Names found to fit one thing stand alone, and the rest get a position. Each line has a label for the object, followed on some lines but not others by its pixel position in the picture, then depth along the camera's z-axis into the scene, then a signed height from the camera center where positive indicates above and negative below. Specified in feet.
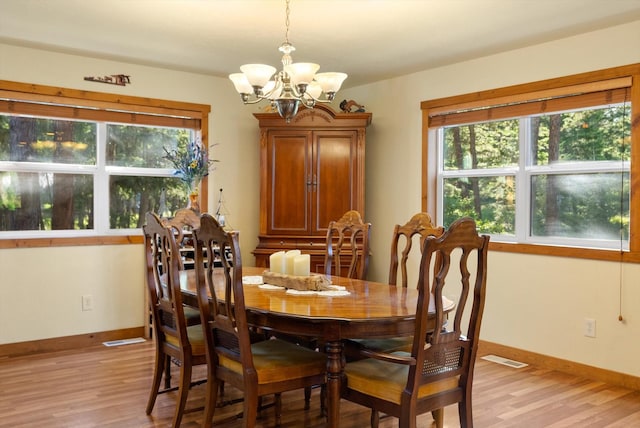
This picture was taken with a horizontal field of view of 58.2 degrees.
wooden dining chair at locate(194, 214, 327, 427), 8.02 -2.17
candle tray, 9.77 -1.21
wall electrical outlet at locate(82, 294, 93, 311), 15.76 -2.52
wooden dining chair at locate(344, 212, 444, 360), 9.57 -1.05
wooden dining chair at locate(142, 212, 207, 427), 9.53 -1.89
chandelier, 9.89 +2.33
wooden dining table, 7.72 -1.46
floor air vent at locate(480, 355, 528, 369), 14.06 -3.73
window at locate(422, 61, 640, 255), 13.03 +1.31
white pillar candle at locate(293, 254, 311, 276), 10.17 -0.96
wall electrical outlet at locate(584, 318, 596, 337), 13.09 -2.62
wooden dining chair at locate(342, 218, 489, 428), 7.36 -2.08
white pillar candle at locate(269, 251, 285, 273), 10.46 -0.95
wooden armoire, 17.53 +1.15
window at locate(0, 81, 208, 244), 15.01 +1.41
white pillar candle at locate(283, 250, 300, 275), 10.36 -0.91
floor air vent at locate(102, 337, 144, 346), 15.79 -3.64
